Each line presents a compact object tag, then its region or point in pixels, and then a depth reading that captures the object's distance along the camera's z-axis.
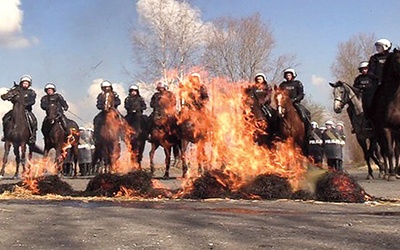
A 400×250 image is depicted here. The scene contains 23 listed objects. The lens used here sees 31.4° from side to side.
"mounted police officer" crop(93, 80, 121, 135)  21.12
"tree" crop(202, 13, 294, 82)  43.84
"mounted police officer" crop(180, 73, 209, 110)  17.09
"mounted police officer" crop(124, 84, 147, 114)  22.84
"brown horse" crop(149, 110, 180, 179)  20.70
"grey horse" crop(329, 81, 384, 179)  20.02
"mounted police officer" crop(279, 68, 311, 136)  18.73
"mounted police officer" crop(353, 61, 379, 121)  17.98
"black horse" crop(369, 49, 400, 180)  15.97
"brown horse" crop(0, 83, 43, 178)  22.30
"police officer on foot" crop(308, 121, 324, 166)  27.69
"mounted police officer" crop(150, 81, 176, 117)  20.05
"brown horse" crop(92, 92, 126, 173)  21.52
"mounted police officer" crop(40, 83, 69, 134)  22.31
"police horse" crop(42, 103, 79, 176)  22.27
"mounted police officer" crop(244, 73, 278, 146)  18.09
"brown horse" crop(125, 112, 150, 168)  22.76
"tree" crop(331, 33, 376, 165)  58.57
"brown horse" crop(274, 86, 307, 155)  18.52
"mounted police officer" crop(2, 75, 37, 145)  22.41
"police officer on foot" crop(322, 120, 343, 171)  28.56
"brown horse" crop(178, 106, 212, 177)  15.90
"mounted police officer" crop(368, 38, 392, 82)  17.69
